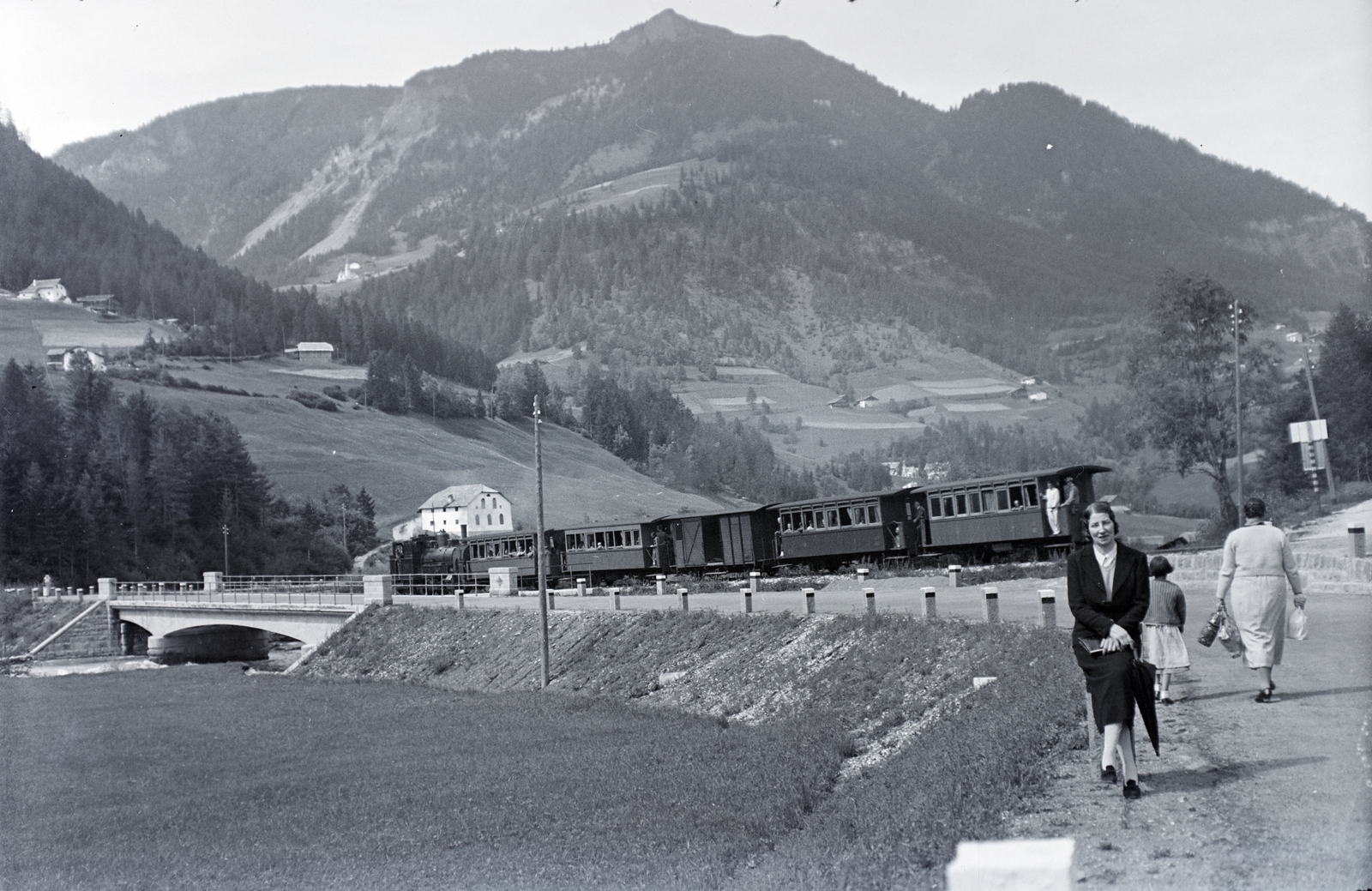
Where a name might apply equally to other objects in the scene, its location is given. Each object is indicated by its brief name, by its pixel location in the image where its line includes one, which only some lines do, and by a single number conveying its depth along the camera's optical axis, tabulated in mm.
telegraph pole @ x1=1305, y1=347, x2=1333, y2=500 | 37256
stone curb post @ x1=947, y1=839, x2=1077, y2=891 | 6434
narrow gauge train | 35375
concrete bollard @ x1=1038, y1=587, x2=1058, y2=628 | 17234
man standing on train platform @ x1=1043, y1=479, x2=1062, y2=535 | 34219
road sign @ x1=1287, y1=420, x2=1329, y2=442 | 34531
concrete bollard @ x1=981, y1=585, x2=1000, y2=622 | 18734
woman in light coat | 9234
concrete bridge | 47406
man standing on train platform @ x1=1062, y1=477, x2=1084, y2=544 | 34312
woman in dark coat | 7223
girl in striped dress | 9992
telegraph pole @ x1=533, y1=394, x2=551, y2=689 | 28438
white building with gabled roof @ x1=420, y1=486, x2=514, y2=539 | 95812
